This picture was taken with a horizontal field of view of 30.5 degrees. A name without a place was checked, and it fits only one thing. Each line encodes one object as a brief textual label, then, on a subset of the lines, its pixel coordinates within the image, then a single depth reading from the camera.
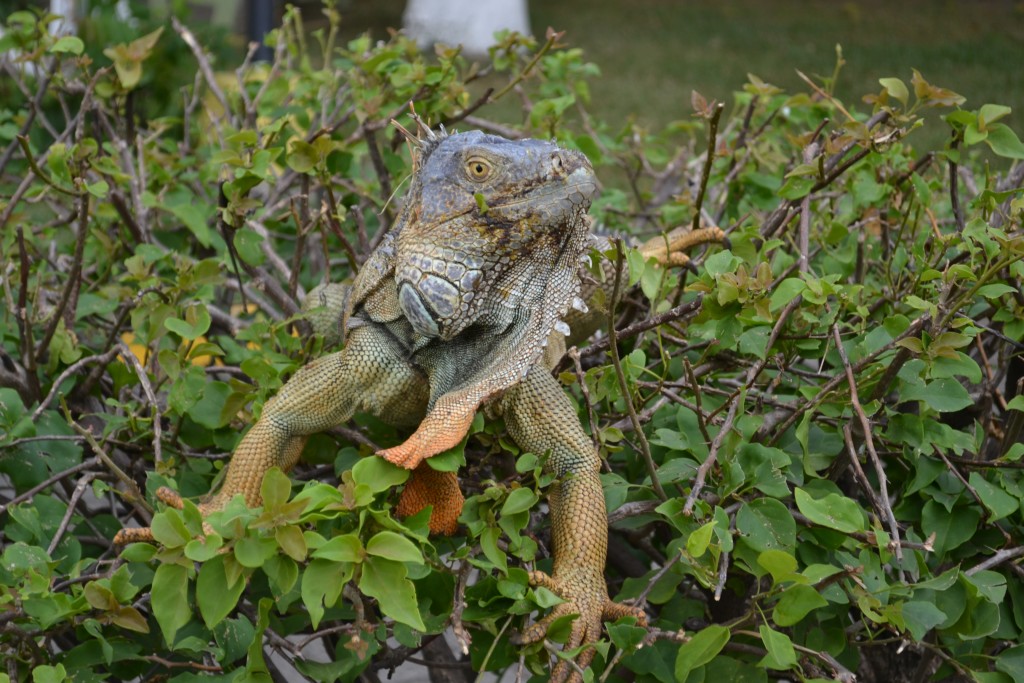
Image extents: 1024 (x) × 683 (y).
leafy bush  0.74
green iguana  0.78
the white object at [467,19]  4.48
